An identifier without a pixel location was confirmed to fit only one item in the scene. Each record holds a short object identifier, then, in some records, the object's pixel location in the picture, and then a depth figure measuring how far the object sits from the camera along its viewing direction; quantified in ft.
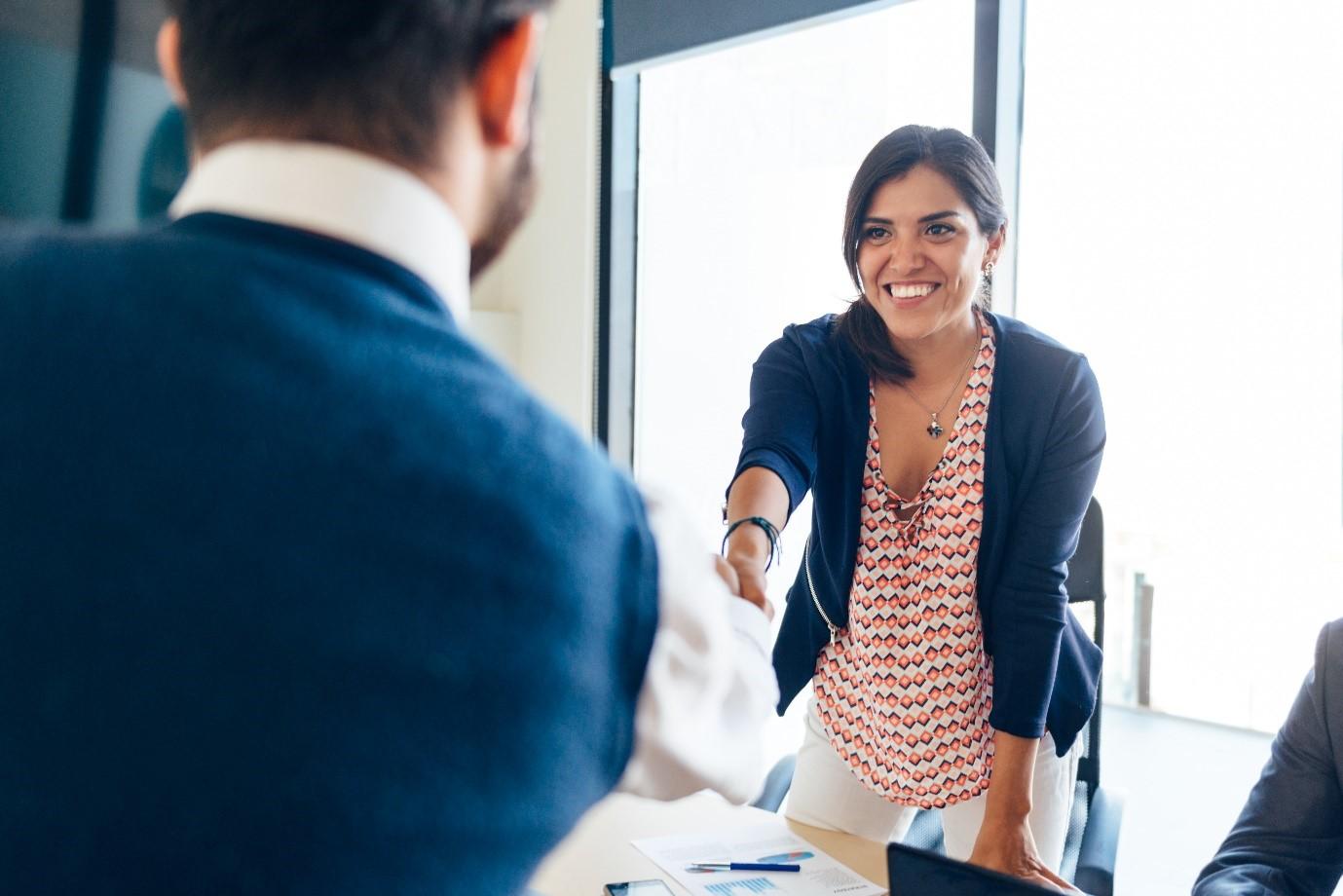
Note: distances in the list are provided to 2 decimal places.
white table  4.45
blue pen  4.49
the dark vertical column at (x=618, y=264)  12.19
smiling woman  5.35
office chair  5.81
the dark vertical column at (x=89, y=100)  9.18
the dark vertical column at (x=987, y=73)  9.19
